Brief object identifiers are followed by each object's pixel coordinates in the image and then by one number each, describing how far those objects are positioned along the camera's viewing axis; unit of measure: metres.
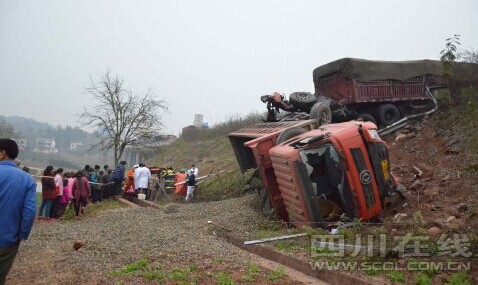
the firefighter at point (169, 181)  15.92
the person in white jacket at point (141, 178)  14.49
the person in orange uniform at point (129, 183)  15.35
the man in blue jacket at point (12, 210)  3.68
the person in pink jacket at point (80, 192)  11.41
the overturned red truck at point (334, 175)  6.89
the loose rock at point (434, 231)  5.70
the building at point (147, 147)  26.11
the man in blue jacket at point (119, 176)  15.30
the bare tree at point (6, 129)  32.50
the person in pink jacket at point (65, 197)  11.18
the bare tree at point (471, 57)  14.18
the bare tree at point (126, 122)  25.05
